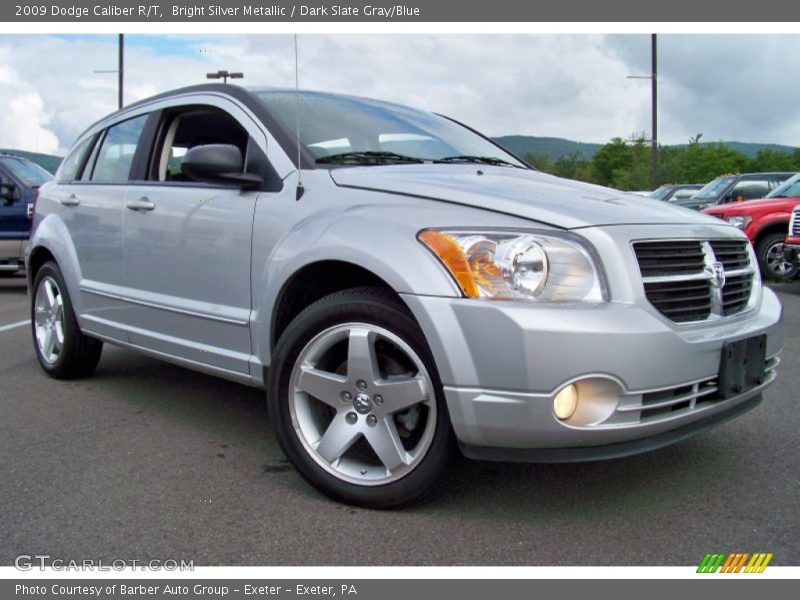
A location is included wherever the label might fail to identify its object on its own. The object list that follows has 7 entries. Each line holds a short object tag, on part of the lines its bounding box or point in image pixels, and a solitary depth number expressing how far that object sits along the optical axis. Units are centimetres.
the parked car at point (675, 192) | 2053
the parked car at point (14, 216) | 1000
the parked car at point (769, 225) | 1068
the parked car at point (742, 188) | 1491
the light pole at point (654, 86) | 2836
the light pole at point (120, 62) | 2238
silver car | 243
